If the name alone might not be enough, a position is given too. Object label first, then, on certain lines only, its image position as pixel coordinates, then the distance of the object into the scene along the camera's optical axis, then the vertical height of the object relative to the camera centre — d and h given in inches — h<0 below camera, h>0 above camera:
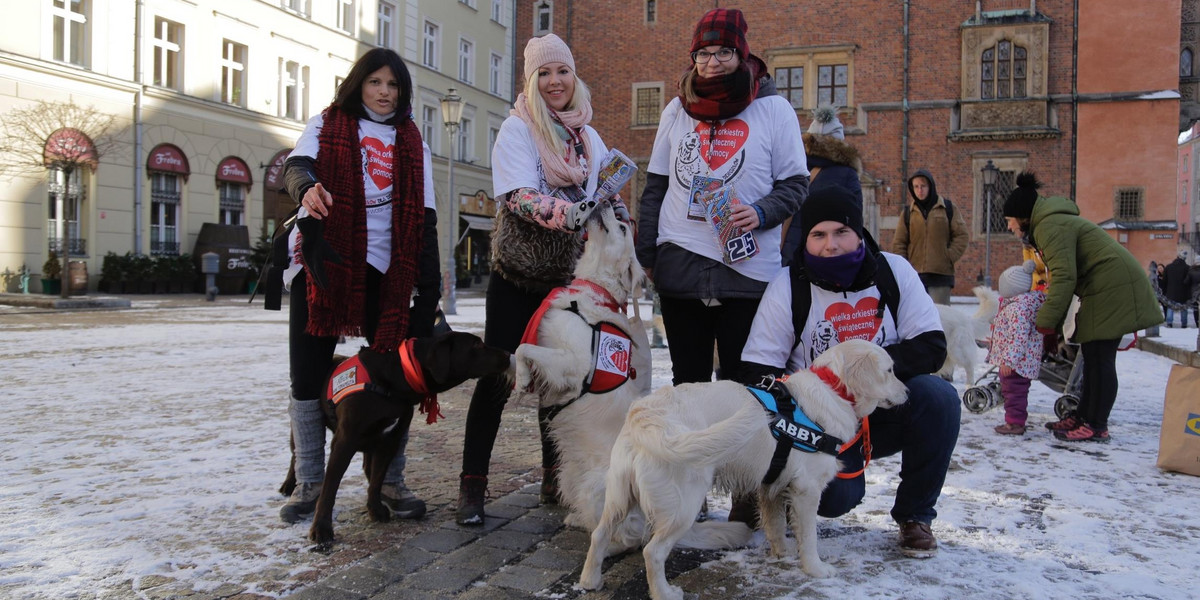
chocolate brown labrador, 119.0 -15.2
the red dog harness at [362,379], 120.4 -14.3
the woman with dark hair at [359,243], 127.9 +7.1
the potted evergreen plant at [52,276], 716.0 +3.4
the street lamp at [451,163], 672.4 +105.7
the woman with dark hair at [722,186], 130.3 +17.6
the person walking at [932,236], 300.8 +22.8
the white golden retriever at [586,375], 122.3 -14.1
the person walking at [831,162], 192.2 +32.7
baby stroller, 222.4 -23.5
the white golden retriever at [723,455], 97.9 -20.3
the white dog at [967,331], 267.7 -11.3
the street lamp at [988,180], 860.0 +125.9
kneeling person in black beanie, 118.7 -6.2
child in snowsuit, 213.8 -14.0
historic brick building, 1052.5 +279.5
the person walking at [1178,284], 687.7 +14.7
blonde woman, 132.5 +13.2
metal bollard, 765.9 +12.2
